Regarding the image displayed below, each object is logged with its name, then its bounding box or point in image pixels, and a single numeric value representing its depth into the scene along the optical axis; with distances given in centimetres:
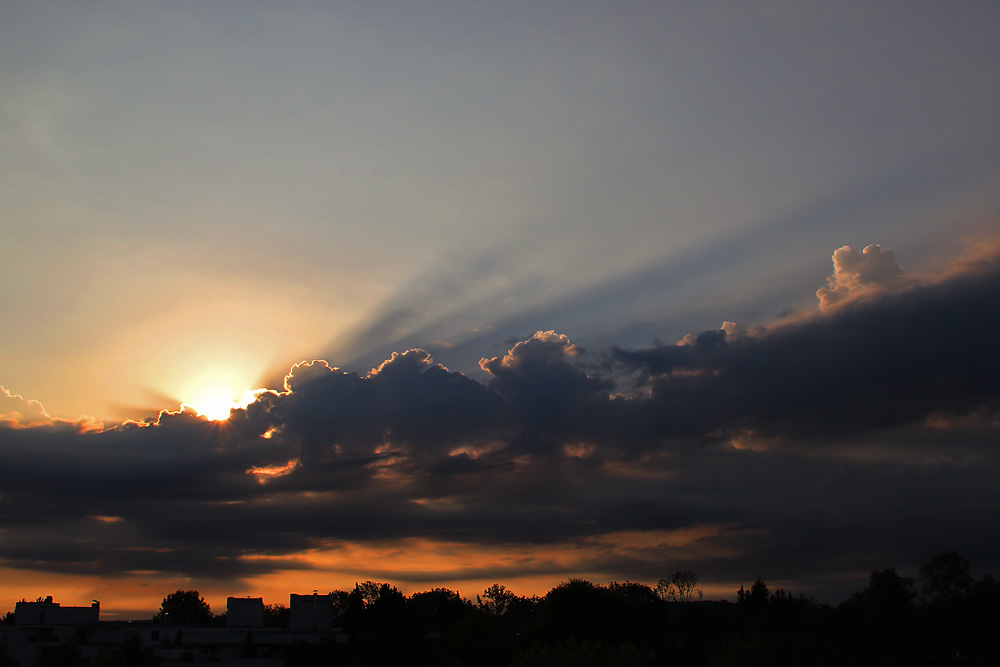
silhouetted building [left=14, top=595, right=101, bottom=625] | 13762
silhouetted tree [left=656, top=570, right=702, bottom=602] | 19910
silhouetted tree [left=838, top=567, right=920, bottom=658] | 11656
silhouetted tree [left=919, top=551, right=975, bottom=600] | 14212
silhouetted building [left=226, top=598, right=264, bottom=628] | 12962
